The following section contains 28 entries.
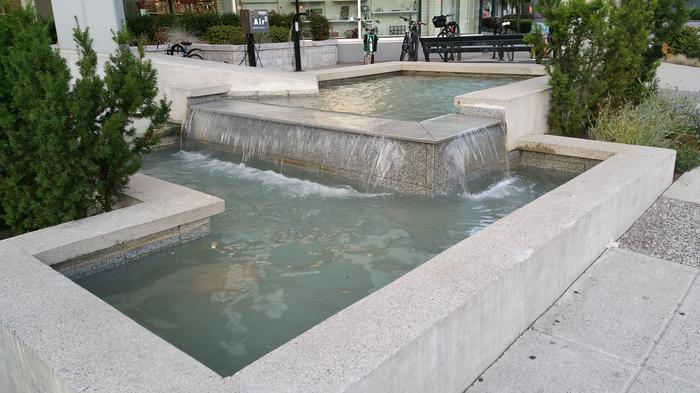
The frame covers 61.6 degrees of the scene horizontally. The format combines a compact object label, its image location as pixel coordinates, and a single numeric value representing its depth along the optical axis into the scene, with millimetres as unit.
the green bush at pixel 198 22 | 18750
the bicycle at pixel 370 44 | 17219
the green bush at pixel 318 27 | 20047
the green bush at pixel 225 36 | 17322
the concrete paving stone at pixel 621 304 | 3434
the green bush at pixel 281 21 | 19688
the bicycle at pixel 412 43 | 16625
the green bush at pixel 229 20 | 19047
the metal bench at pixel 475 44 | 14859
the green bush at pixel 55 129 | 4285
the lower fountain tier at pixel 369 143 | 6242
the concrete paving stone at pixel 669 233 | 4605
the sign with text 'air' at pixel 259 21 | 14145
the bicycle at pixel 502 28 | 16441
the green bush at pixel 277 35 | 17688
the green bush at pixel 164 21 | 18652
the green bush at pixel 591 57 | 7305
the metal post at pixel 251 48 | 14312
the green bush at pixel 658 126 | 6824
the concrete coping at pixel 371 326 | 2363
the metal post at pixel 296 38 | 14628
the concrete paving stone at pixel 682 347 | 3148
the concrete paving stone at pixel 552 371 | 3008
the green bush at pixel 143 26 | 17691
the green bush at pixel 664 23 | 8242
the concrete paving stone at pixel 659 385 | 2982
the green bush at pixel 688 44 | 18031
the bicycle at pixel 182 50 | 15500
